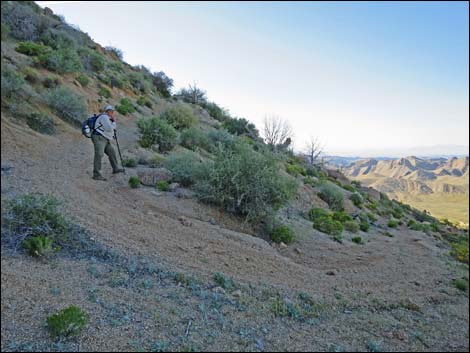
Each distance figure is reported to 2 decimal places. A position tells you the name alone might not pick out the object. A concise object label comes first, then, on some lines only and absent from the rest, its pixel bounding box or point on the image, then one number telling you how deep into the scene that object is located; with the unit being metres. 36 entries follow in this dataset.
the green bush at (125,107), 15.77
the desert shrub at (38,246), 3.07
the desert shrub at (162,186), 8.16
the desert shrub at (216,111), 27.56
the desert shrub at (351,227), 10.44
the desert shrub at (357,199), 16.92
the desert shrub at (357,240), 8.97
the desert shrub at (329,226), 9.29
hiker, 7.54
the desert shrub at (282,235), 7.43
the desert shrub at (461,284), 5.20
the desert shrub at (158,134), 12.88
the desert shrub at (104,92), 15.67
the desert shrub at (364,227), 11.24
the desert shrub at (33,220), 3.03
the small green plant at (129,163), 9.38
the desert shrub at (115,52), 27.92
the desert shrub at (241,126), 24.40
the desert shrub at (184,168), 8.71
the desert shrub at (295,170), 17.52
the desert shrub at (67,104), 10.27
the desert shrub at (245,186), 7.81
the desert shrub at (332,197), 14.94
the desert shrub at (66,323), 2.50
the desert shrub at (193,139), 14.67
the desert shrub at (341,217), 11.74
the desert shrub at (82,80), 14.80
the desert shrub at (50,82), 11.72
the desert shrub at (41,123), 5.97
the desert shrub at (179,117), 17.06
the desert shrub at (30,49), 11.78
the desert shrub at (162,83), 27.98
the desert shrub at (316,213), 11.11
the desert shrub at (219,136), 15.76
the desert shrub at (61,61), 13.01
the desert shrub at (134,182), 7.85
